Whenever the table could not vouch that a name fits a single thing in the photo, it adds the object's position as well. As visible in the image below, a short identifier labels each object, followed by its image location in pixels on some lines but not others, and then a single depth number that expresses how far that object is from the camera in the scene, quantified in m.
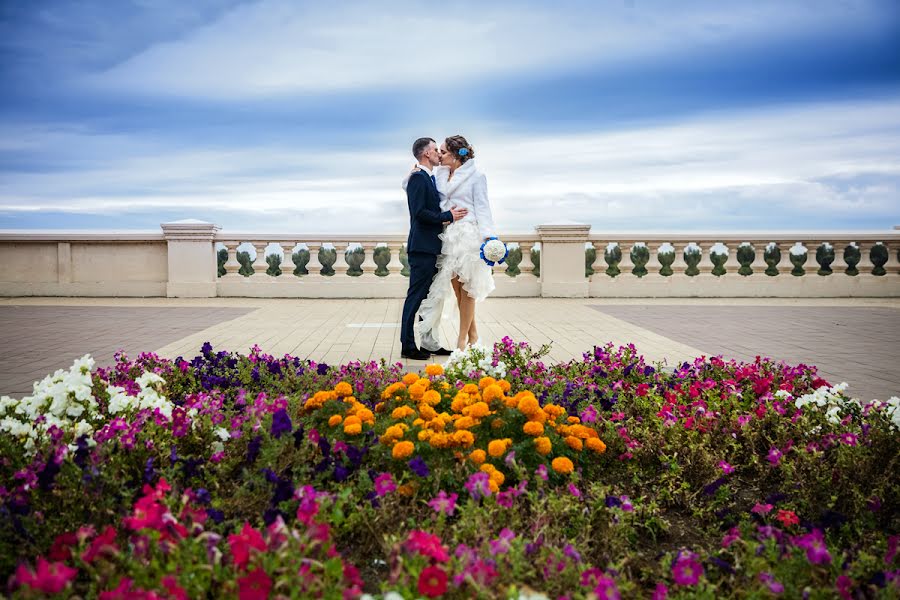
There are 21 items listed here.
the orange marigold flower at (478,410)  3.55
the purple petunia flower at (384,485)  2.88
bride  7.32
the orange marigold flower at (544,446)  3.47
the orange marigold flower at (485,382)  4.02
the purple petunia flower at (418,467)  3.07
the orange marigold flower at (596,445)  3.66
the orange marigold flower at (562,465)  3.26
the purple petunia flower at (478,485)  2.81
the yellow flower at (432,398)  3.88
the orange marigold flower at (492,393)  3.79
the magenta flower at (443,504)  2.68
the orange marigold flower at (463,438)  3.36
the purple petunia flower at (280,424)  3.31
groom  7.28
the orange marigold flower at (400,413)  3.69
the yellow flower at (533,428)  3.50
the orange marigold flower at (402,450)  3.26
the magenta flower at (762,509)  3.12
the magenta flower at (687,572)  2.31
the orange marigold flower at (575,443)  3.68
